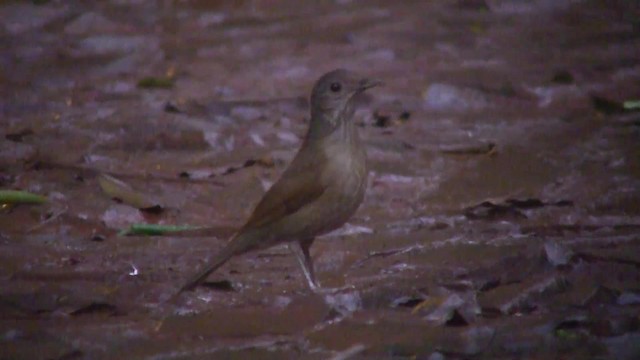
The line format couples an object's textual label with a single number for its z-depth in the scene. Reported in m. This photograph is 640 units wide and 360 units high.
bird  11.41
